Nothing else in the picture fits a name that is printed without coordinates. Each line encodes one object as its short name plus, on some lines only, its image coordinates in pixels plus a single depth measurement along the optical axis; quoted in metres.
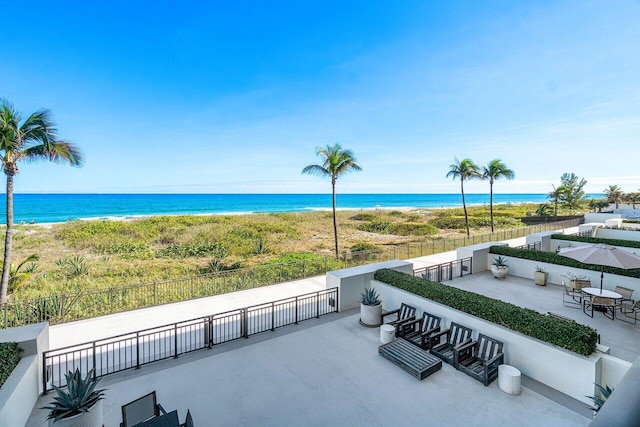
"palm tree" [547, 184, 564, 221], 34.97
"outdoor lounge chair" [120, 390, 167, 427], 4.00
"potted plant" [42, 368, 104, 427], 4.01
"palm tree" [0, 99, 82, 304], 8.88
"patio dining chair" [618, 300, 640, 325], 8.24
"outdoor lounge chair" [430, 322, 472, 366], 6.50
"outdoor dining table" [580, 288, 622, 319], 8.49
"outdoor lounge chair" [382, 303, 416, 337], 7.91
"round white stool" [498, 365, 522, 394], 5.32
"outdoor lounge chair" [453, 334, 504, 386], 5.69
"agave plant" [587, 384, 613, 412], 4.07
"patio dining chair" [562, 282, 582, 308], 9.57
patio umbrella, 8.05
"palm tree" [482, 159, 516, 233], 25.50
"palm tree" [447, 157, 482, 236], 24.92
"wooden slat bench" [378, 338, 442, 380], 5.83
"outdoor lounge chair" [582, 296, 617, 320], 8.31
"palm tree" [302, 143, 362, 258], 17.86
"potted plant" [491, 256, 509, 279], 12.42
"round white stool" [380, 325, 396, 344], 7.08
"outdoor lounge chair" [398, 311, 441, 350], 6.85
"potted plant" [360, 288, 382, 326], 8.16
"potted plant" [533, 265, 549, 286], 11.47
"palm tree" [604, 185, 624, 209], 40.72
